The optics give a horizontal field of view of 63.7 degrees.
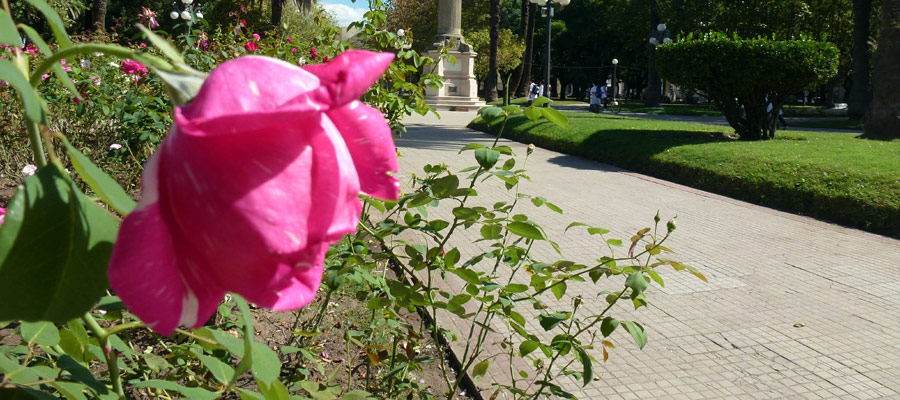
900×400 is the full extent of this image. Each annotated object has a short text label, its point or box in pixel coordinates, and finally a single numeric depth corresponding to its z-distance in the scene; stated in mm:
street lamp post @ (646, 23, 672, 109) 34438
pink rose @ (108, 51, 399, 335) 375
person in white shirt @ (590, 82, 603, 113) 29141
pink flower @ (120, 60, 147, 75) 2368
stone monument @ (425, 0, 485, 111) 26625
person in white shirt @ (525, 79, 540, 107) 27959
